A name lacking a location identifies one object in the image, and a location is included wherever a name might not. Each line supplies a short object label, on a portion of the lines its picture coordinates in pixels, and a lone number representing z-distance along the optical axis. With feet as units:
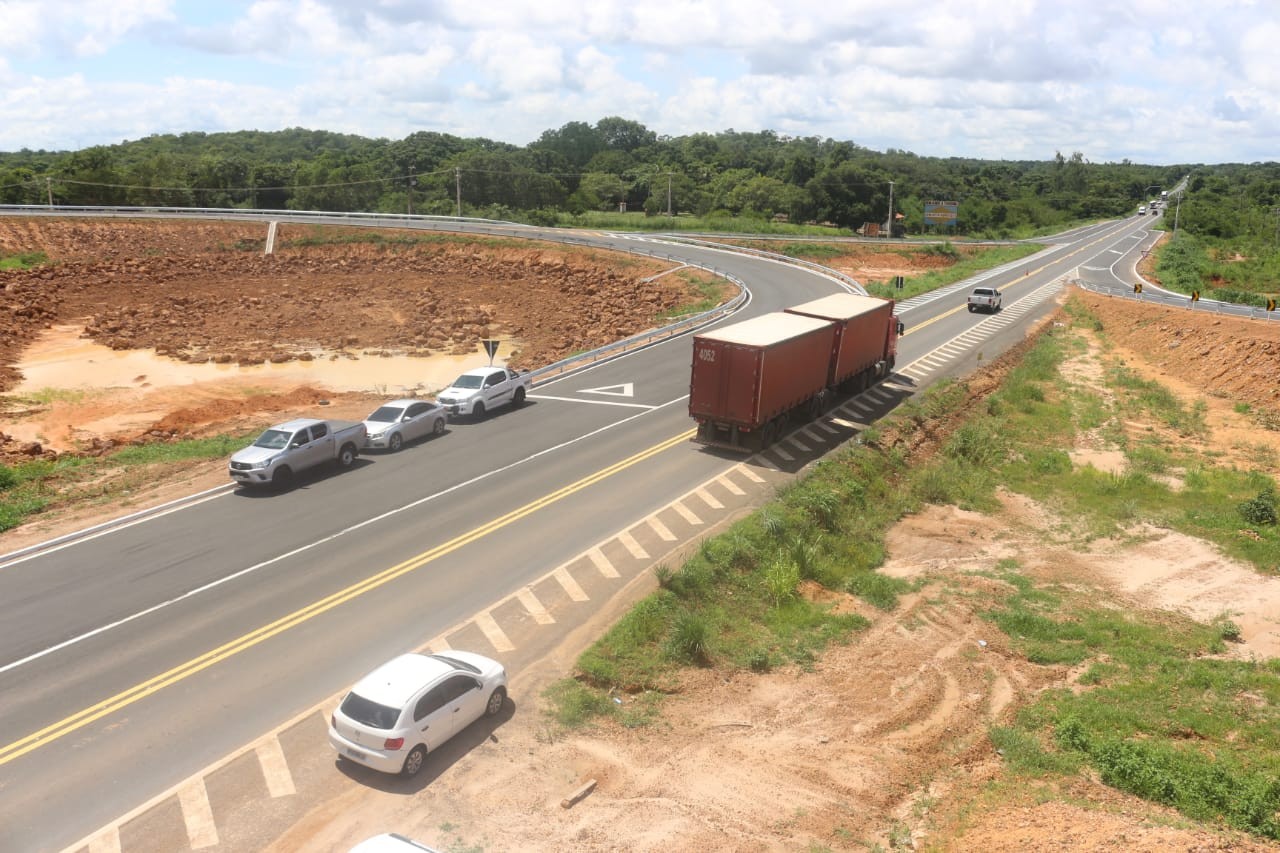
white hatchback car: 44.98
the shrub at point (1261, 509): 86.43
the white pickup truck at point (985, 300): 194.70
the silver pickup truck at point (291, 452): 86.37
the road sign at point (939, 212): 374.22
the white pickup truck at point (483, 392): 111.34
